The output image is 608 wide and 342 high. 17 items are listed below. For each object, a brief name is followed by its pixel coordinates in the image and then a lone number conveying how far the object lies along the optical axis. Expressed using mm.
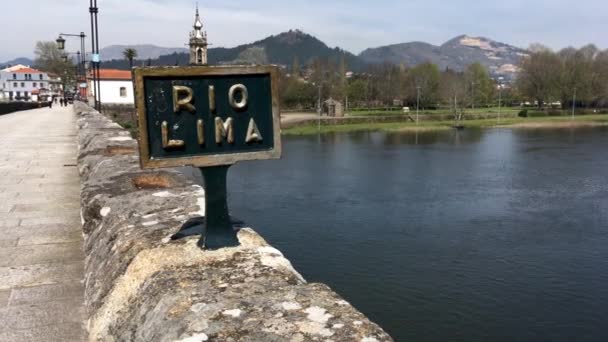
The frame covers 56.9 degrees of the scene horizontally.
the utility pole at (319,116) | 78969
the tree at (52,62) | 89438
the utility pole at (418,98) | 108550
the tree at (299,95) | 109875
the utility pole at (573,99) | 103025
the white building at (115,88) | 91794
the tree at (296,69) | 145450
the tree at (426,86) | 114125
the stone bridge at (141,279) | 2643
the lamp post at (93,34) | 28703
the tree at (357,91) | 117250
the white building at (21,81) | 144625
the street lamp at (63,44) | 33188
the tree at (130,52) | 33697
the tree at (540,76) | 106500
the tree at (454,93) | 99944
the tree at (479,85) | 119562
